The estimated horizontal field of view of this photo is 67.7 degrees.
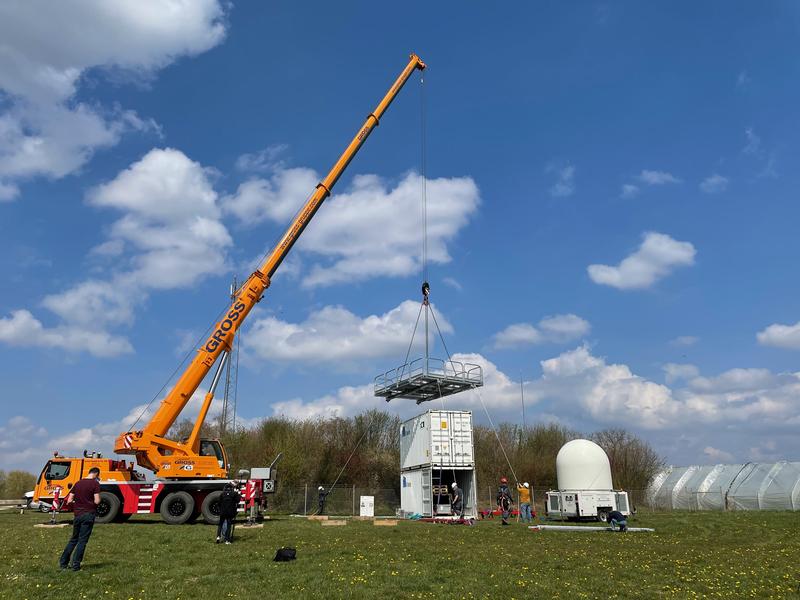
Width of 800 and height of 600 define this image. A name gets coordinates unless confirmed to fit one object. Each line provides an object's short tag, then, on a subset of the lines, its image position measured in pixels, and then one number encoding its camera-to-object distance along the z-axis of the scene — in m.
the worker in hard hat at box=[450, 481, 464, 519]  26.81
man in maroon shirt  11.41
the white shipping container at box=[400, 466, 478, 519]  28.39
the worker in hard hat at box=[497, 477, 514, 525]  25.02
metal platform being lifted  31.19
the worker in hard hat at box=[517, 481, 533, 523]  28.67
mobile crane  23.23
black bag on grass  12.60
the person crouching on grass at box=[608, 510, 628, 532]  20.25
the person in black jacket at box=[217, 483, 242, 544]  15.95
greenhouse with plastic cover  40.19
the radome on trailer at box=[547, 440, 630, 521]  27.66
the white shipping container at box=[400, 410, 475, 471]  28.69
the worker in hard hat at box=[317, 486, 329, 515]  34.54
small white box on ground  29.34
